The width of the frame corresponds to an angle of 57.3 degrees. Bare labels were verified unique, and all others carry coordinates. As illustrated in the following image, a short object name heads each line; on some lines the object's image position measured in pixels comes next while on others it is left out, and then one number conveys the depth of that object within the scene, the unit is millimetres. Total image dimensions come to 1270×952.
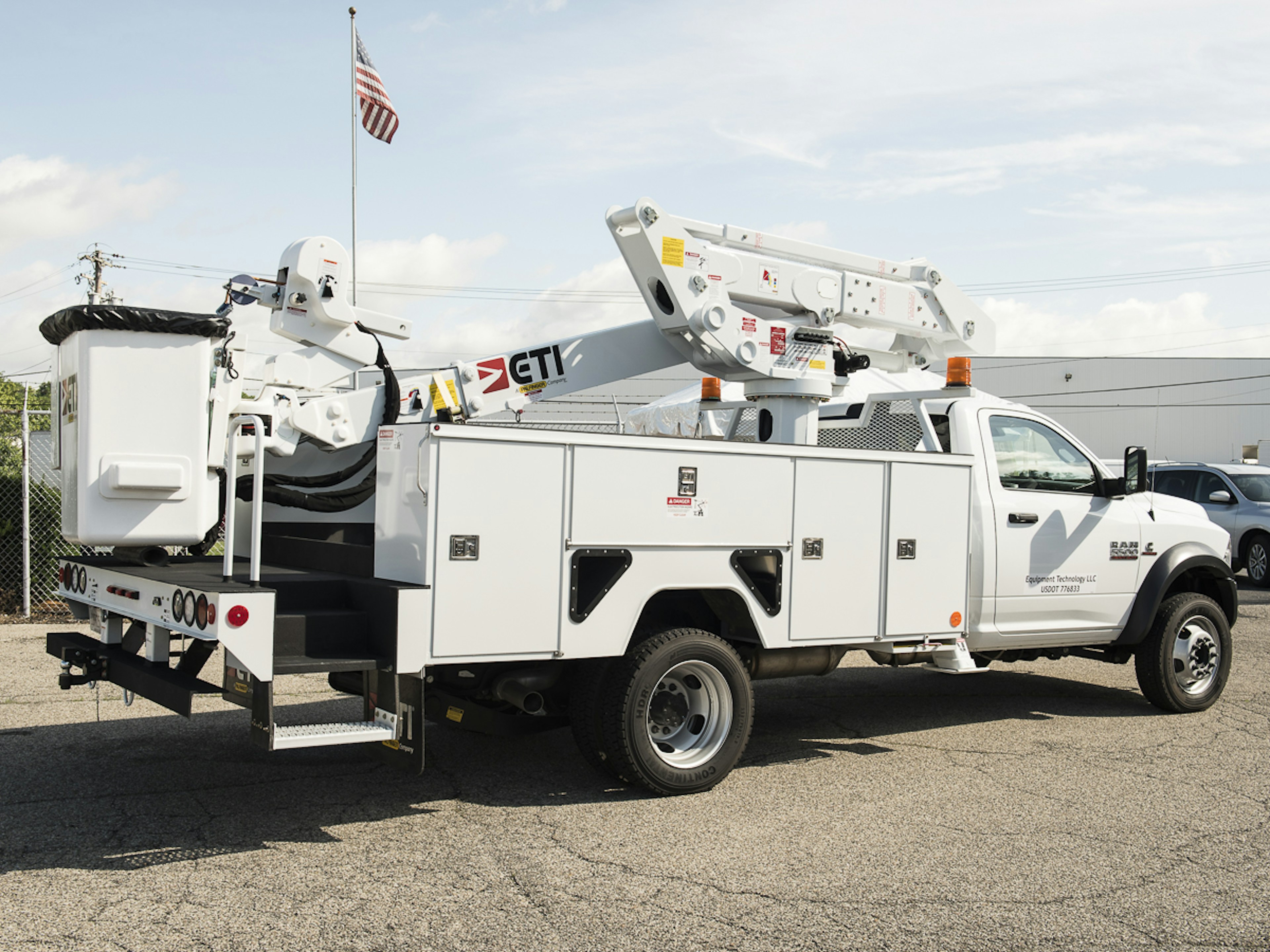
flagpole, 18656
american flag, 18750
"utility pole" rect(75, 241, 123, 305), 42719
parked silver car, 18047
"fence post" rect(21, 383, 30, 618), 11500
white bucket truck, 5148
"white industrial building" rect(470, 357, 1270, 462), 49156
